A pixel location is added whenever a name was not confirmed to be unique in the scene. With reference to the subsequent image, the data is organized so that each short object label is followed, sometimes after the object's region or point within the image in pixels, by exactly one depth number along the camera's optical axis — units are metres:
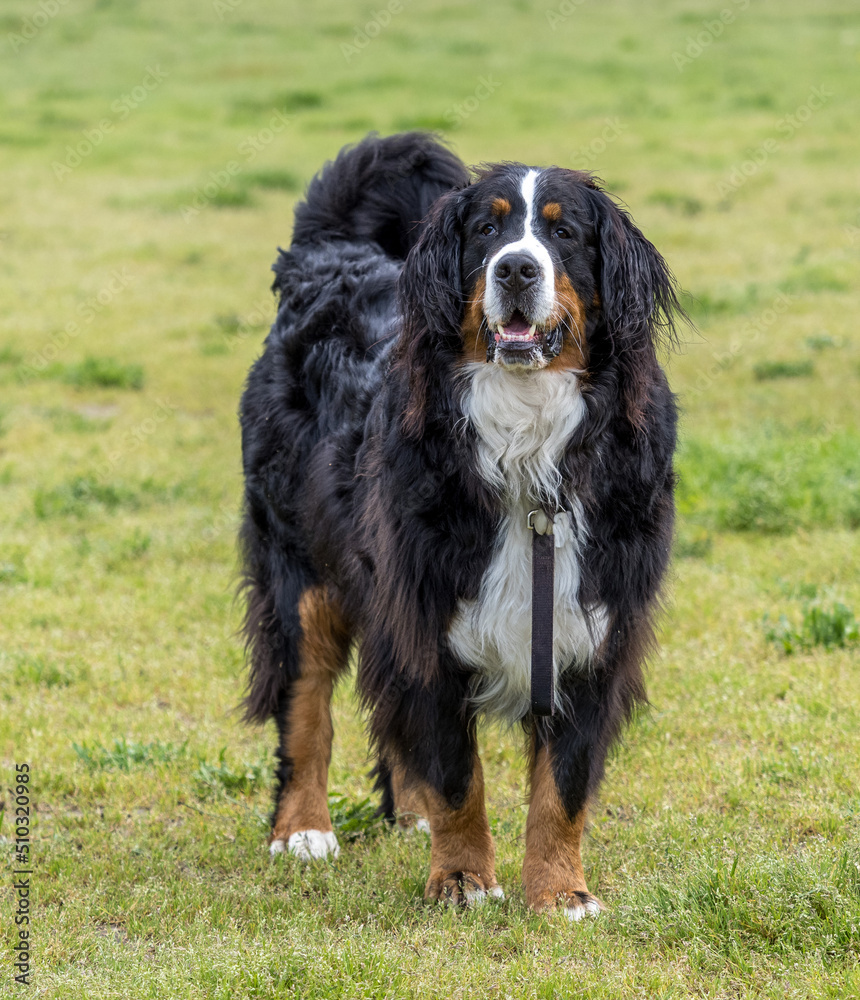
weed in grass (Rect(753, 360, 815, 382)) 19.16
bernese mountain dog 6.68
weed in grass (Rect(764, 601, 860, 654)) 10.73
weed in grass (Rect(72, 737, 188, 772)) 9.25
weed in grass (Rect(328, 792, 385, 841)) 8.59
